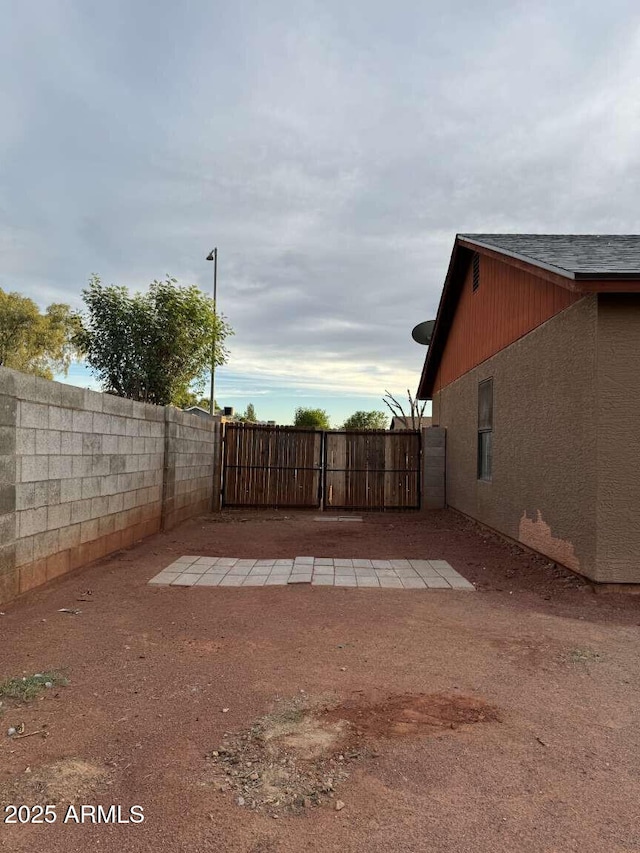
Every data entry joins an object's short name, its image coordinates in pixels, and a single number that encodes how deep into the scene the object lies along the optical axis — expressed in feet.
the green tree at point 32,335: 94.73
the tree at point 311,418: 148.36
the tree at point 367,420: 133.28
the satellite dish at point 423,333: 45.85
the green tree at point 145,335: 57.82
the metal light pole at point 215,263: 72.87
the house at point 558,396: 16.98
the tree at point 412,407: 63.78
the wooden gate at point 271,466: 39.60
